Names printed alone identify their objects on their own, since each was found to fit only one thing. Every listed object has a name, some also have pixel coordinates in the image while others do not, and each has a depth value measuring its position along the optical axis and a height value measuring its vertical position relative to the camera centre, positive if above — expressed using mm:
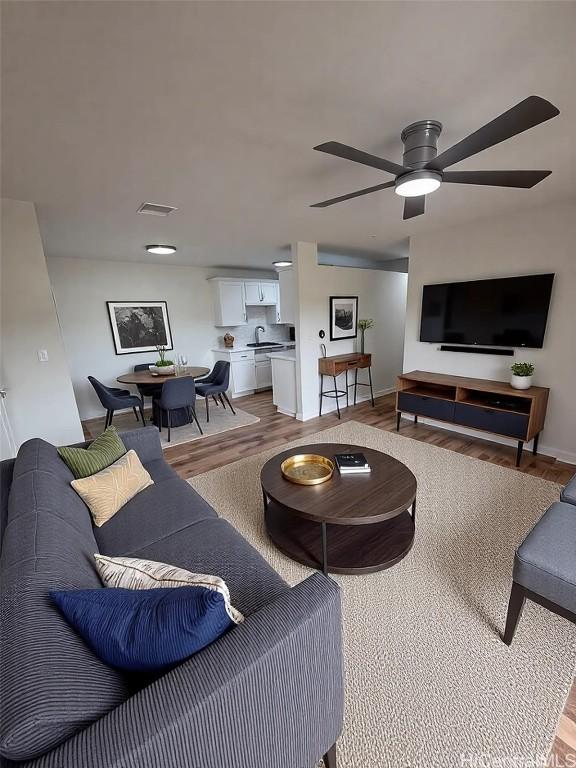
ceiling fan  1293 +649
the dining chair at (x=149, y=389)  4401 -1013
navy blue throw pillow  780 -752
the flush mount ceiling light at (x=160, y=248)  3944 +829
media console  3006 -990
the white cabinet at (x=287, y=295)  4484 +254
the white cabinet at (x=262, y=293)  6047 +394
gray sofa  625 -816
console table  4461 -777
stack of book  2072 -992
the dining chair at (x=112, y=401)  3934 -1021
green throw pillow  1827 -802
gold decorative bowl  1977 -1028
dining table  4113 -792
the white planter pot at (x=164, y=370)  4419 -731
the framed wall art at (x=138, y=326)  5051 -133
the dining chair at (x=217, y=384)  4543 -998
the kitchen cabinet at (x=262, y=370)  6016 -1056
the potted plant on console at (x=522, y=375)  3105 -671
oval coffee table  1724 -1061
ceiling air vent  2596 +887
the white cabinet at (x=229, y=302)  5742 +226
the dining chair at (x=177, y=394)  3777 -922
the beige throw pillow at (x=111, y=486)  1717 -934
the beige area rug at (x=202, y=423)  4059 -1496
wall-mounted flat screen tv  3105 -47
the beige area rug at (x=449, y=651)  1142 -1513
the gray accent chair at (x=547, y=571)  1272 -1063
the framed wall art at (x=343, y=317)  4602 -92
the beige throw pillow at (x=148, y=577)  947 -822
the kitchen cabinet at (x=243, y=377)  5730 -1121
